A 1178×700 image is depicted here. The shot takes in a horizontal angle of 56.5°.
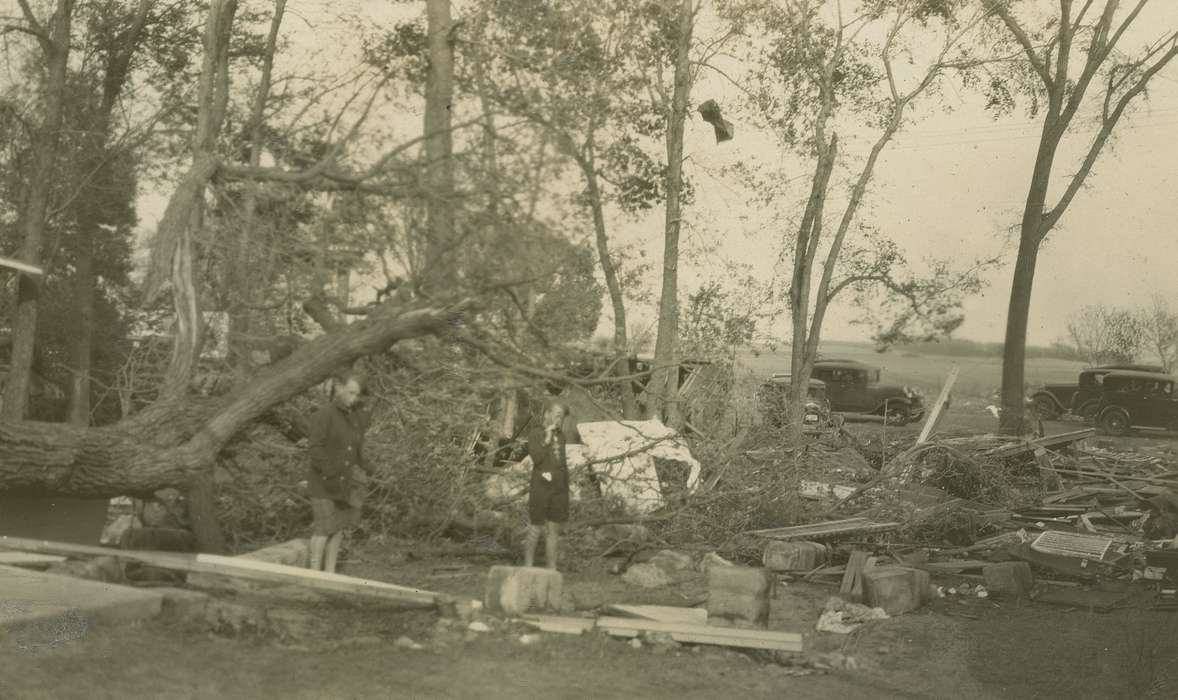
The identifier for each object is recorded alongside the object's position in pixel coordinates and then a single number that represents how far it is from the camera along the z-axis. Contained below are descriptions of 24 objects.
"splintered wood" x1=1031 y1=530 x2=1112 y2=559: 9.56
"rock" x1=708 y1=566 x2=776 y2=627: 7.15
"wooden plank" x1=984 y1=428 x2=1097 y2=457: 13.04
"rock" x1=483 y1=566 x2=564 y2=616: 7.12
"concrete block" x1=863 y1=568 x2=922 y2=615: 8.37
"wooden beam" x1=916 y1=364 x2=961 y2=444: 13.07
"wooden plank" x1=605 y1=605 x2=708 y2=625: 7.22
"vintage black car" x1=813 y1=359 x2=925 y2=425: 14.16
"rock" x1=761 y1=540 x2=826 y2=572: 9.48
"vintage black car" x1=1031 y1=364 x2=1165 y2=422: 12.63
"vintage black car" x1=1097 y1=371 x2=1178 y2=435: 11.72
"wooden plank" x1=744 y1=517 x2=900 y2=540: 9.84
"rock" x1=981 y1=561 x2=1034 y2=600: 8.95
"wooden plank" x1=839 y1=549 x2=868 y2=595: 8.93
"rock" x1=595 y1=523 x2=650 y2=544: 9.03
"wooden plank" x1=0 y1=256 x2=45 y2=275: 8.62
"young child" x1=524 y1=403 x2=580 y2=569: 8.17
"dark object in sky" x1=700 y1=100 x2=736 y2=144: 9.19
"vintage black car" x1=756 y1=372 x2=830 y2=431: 11.51
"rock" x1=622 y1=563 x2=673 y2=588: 8.37
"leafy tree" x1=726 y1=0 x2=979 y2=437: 12.90
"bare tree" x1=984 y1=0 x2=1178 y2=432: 11.25
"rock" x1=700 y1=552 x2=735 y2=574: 8.82
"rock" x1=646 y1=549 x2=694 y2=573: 8.73
